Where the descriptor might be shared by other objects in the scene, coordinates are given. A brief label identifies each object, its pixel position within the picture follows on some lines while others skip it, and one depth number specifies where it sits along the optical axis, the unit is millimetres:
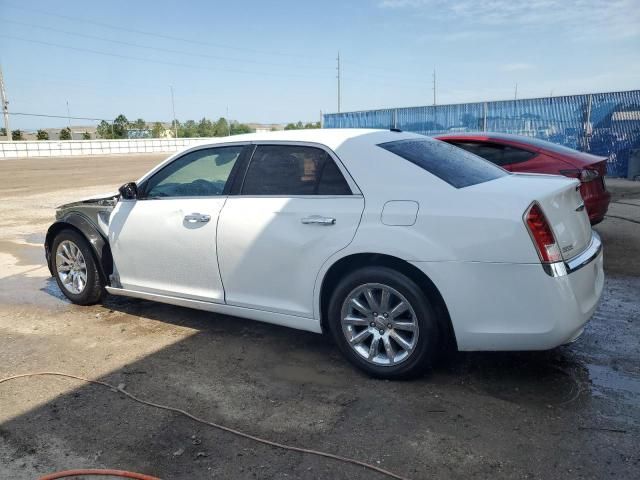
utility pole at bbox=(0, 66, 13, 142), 47812
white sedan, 3203
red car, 6469
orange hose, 2732
